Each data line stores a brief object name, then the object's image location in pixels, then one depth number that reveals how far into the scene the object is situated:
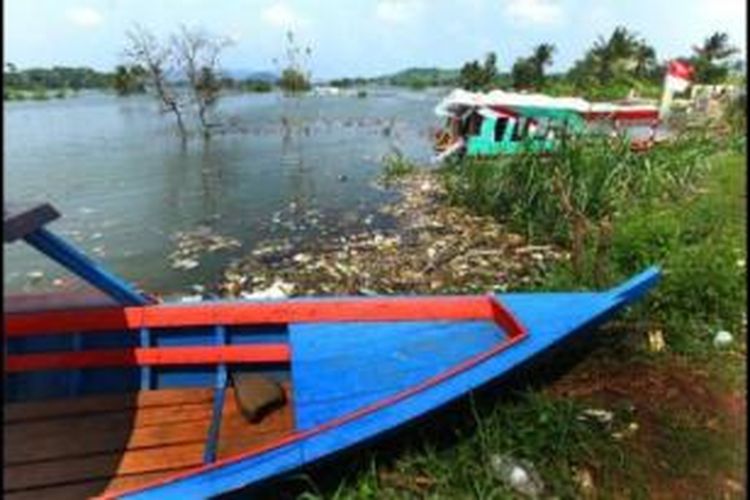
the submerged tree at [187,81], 30.83
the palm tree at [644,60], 53.91
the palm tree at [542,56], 55.75
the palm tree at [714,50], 50.19
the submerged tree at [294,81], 31.95
